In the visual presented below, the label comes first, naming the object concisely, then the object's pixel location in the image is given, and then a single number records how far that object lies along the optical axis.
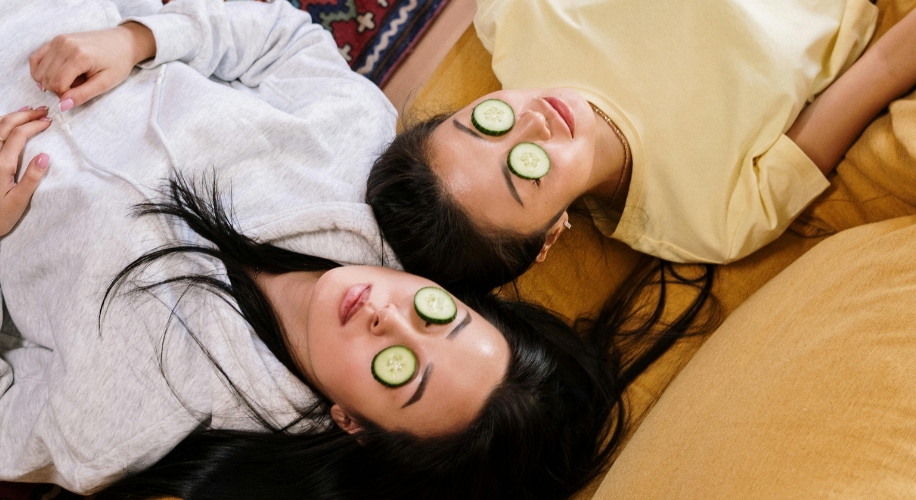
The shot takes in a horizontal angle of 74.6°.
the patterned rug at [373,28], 1.92
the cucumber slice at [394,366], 1.00
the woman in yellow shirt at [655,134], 1.19
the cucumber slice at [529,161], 1.14
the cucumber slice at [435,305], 1.02
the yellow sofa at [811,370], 0.88
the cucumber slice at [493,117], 1.18
